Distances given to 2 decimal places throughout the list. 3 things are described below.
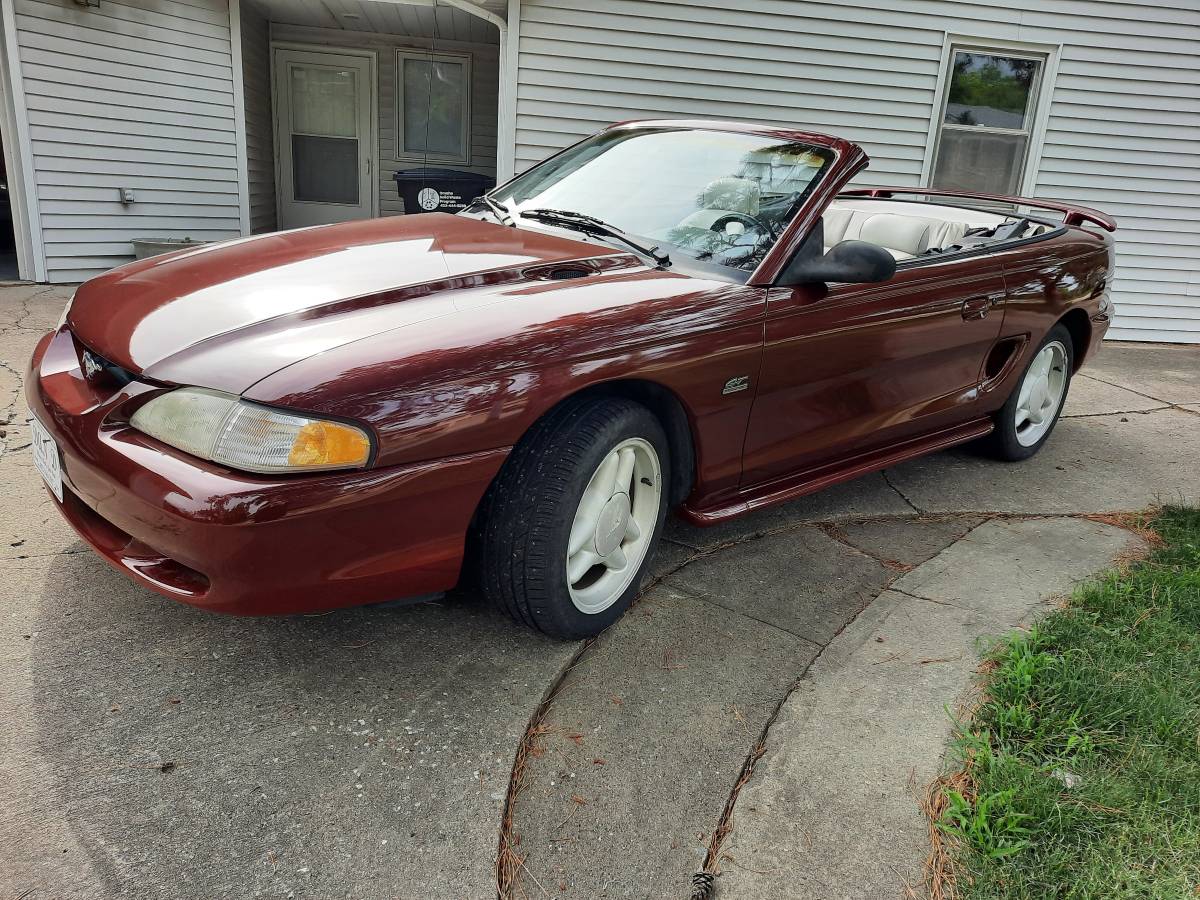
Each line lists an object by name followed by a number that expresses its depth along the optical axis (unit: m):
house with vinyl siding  7.39
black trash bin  8.59
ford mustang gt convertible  1.97
